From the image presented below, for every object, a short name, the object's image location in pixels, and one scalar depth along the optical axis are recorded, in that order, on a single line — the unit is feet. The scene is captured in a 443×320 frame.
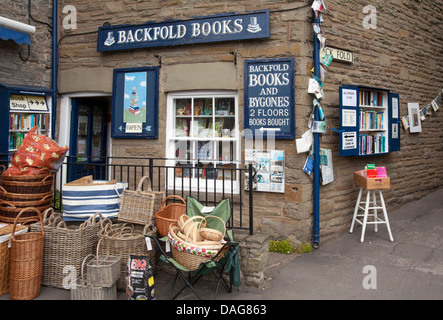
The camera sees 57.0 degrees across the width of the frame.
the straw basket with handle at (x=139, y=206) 15.65
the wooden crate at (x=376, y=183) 18.76
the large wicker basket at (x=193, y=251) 12.75
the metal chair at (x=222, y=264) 12.80
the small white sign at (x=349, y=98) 19.72
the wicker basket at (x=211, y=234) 13.06
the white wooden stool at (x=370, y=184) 18.78
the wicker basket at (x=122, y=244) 14.42
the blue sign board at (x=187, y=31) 19.26
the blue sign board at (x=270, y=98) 18.85
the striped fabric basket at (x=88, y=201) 16.15
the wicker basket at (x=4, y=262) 14.02
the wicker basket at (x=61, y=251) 14.62
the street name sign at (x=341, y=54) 19.90
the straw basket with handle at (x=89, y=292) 12.96
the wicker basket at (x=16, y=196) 16.81
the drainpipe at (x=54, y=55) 24.21
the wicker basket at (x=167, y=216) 14.98
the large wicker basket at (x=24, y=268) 13.48
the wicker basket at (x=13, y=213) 16.65
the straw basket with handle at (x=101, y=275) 12.98
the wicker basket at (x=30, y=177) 16.88
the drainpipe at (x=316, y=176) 18.66
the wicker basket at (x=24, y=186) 16.83
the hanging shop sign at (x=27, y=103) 22.26
